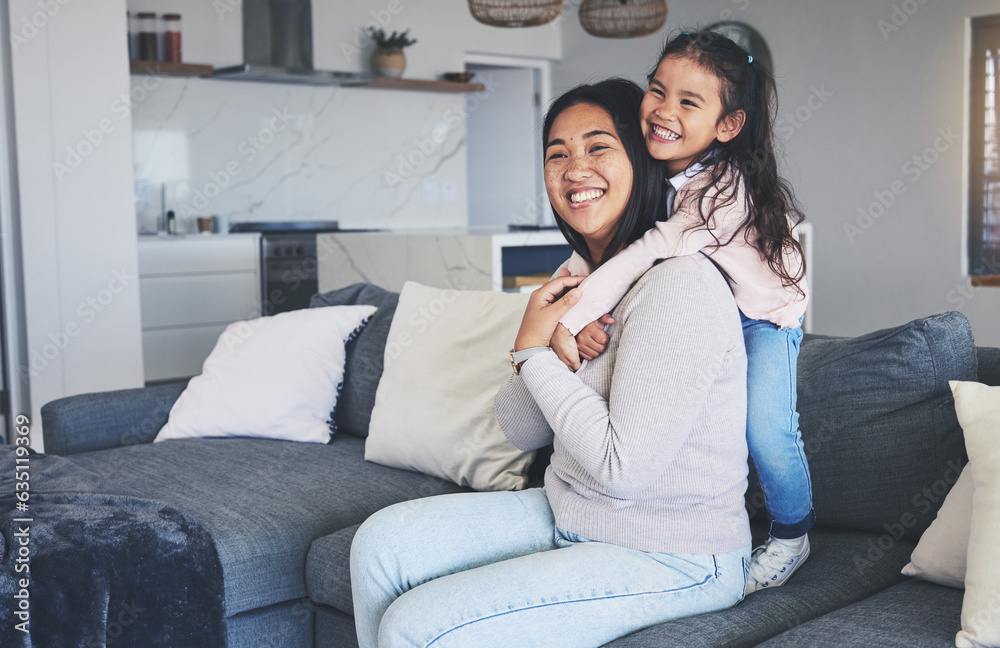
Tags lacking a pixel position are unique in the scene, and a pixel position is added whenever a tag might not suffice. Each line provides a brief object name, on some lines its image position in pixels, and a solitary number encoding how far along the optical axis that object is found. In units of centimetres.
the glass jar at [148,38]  565
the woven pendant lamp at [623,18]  523
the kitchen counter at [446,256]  375
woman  132
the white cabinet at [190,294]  548
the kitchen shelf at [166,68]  559
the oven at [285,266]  588
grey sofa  142
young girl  149
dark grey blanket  165
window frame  522
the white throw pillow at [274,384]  261
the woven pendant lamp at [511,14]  480
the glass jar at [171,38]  572
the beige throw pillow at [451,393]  214
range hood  603
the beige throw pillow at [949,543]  149
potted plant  648
